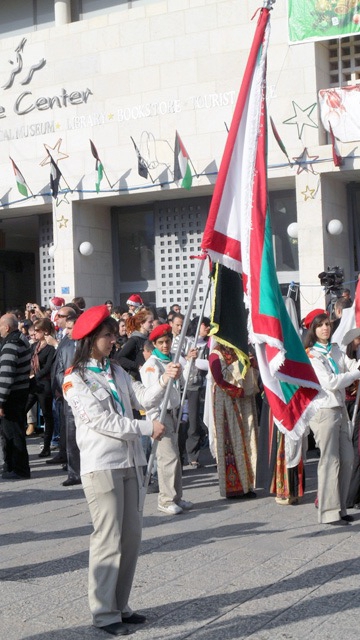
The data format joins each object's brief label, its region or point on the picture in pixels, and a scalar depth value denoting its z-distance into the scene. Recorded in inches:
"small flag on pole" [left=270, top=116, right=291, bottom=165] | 623.3
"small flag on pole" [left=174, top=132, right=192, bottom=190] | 667.4
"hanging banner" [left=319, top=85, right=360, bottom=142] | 629.0
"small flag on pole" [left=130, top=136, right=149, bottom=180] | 690.2
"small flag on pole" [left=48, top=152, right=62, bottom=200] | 724.7
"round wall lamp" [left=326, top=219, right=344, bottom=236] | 649.0
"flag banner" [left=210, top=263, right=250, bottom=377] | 279.0
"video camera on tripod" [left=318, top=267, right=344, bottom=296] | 496.7
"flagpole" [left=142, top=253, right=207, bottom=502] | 202.1
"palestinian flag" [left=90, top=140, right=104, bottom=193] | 699.4
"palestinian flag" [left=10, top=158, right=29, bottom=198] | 741.9
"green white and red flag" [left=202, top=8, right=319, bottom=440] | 225.5
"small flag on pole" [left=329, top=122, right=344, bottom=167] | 627.2
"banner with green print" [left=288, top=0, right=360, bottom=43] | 609.9
